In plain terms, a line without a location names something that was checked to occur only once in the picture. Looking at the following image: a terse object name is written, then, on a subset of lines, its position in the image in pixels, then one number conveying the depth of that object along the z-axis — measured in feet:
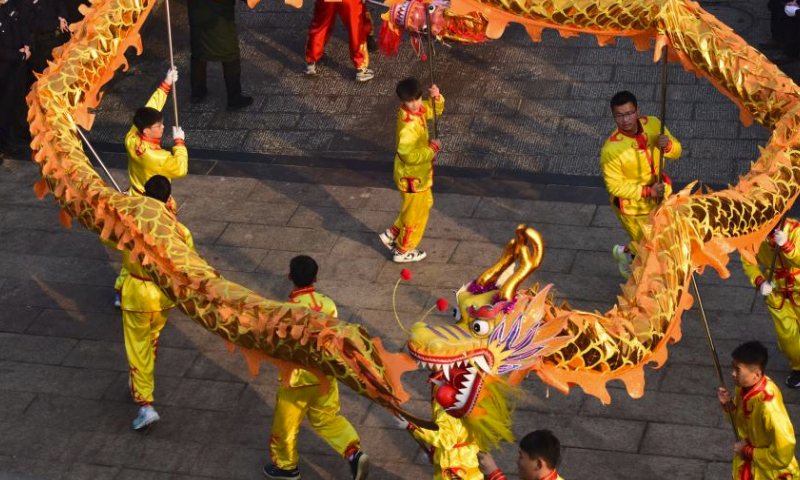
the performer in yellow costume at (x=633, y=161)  66.53
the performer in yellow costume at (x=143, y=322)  62.24
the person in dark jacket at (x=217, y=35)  90.64
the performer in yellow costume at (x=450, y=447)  51.47
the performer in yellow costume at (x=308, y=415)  56.78
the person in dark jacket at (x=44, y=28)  90.24
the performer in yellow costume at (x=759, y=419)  51.42
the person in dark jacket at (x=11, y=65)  88.08
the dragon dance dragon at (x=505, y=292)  46.08
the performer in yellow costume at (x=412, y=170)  71.05
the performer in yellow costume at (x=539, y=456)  46.79
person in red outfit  92.70
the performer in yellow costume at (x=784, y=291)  60.62
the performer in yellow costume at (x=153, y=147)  66.92
